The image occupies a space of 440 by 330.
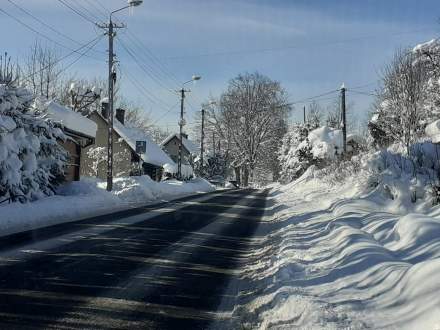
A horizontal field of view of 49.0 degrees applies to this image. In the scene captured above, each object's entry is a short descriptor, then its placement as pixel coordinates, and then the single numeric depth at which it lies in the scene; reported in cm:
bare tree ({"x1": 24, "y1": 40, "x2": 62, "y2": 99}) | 4470
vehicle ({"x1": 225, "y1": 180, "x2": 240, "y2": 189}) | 6197
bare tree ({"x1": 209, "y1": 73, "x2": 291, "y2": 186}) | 7112
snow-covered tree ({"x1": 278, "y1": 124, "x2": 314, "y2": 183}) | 5069
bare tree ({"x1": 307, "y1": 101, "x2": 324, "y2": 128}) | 6478
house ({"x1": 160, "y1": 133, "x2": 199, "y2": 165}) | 7481
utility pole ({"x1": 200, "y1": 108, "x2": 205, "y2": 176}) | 5752
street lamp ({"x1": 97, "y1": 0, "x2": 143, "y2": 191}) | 2420
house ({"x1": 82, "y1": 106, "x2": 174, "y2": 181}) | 4144
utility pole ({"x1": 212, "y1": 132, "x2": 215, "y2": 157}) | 7451
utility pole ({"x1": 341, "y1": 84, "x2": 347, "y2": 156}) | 3773
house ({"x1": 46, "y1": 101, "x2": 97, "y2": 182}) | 2022
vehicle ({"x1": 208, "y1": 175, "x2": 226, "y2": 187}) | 6322
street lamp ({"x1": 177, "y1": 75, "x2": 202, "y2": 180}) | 4353
